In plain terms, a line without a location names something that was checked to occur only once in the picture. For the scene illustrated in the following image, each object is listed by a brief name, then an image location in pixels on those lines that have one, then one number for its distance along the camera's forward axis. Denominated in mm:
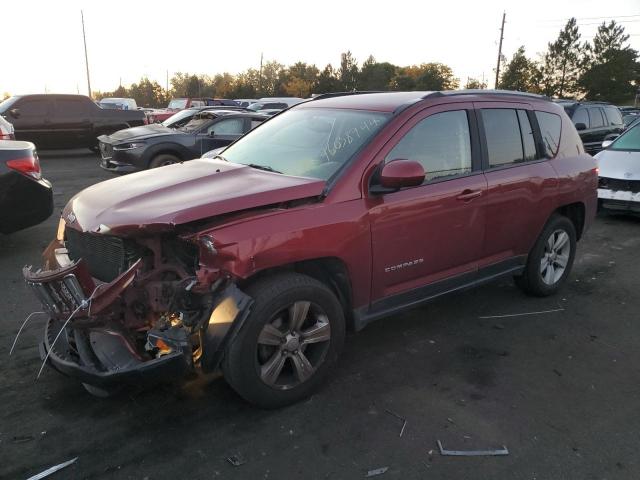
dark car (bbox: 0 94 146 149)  14609
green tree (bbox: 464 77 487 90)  60481
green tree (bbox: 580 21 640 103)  58156
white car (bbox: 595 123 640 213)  8078
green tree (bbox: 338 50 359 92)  64062
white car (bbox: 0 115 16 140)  8194
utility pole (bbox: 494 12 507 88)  49781
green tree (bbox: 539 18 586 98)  61438
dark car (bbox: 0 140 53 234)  5637
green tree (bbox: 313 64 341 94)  62375
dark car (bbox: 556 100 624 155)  12516
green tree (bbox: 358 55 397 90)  64375
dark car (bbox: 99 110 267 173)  10812
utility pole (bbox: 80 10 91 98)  44750
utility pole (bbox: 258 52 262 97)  66138
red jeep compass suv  2875
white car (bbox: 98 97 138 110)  29131
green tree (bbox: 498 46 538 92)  55872
